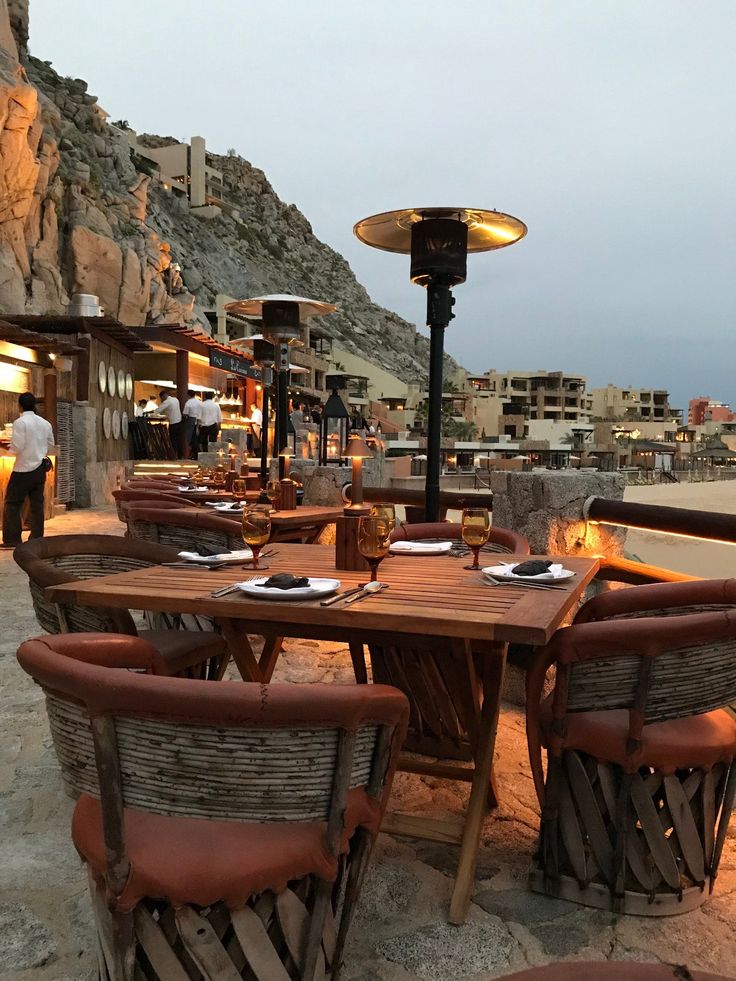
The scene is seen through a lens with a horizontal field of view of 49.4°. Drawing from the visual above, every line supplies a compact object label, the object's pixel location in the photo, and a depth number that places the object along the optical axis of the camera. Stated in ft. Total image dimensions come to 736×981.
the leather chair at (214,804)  4.13
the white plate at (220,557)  8.99
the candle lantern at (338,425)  33.42
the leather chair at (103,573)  8.36
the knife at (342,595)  6.82
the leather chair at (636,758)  6.45
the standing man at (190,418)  55.06
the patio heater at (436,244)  11.99
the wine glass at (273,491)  15.53
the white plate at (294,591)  6.93
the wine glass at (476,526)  8.71
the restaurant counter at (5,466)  32.71
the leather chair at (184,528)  12.46
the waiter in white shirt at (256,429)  55.06
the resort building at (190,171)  216.74
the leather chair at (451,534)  11.01
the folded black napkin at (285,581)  7.26
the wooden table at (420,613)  6.31
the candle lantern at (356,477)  8.84
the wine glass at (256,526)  8.54
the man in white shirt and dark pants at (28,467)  26.81
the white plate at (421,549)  9.96
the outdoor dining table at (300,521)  14.70
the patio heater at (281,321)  21.07
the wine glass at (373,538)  7.82
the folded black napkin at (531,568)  8.13
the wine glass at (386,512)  8.29
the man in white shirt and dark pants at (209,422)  56.39
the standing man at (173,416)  53.57
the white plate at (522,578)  7.89
